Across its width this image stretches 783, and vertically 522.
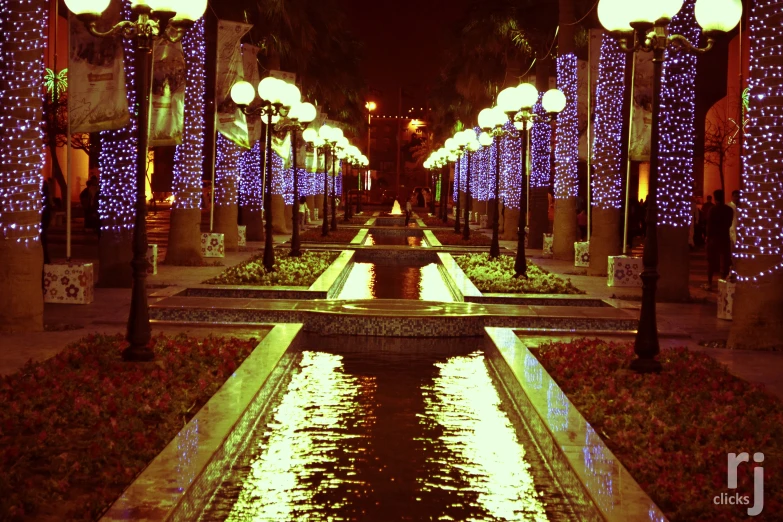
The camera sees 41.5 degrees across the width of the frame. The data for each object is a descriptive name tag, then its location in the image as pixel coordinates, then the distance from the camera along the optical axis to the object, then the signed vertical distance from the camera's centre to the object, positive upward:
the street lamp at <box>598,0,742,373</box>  10.25 +1.87
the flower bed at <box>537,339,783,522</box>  6.62 -1.62
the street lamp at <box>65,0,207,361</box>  10.34 +1.50
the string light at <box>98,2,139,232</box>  17.94 +0.65
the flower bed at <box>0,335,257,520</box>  6.32 -1.62
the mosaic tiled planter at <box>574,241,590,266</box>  24.27 -0.77
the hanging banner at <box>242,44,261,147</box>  27.61 +4.02
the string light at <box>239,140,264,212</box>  32.44 +1.07
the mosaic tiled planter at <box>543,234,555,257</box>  29.30 -0.69
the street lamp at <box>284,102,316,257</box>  23.64 +2.26
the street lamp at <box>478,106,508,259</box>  24.39 +2.36
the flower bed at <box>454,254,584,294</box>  18.42 -1.16
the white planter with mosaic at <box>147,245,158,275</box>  19.22 -0.83
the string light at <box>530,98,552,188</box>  32.91 +2.11
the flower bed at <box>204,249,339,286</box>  19.00 -1.13
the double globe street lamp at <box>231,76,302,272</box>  19.73 +2.23
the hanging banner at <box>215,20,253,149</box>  23.59 +3.32
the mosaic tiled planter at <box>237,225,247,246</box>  30.26 -0.61
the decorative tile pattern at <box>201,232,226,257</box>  24.91 -0.78
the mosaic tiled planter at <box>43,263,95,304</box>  15.58 -1.10
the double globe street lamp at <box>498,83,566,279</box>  19.95 +2.22
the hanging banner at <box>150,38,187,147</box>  19.27 +2.16
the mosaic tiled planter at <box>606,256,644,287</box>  19.39 -0.95
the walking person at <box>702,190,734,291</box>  21.14 -0.17
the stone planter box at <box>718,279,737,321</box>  15.33 -1.12
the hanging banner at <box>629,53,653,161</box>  18.06 +1.83
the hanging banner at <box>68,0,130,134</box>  15.51 +1.94
